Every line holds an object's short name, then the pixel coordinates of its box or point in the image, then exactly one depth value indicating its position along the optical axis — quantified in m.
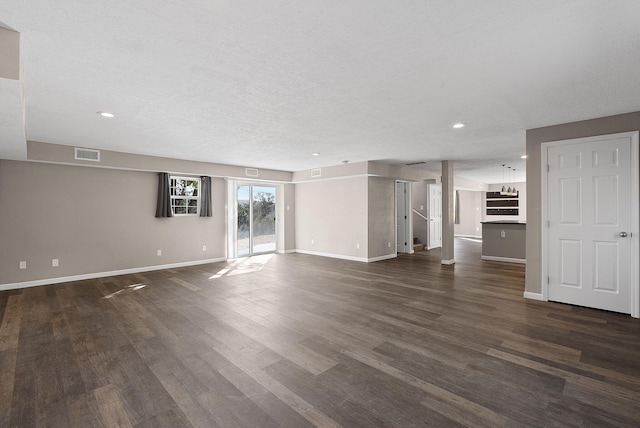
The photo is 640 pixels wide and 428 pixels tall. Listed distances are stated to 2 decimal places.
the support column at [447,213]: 7.13
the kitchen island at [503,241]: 7.29
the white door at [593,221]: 3.63
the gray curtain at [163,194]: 6.59
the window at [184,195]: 6.97
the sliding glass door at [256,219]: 8.37
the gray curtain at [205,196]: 7.33
